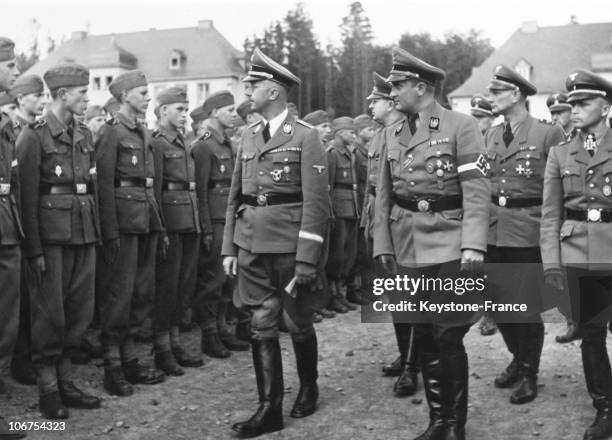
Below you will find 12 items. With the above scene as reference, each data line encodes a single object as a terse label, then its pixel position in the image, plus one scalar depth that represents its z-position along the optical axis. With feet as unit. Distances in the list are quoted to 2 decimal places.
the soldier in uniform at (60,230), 19.54
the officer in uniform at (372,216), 21.34
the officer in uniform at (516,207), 21.89
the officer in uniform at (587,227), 17.80
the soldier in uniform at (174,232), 24.02
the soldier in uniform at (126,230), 21.88
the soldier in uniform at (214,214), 26.16
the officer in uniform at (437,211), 17.07
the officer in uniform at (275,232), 18.72
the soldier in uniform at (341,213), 34.32
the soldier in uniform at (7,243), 18.30
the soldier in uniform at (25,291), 22.67
